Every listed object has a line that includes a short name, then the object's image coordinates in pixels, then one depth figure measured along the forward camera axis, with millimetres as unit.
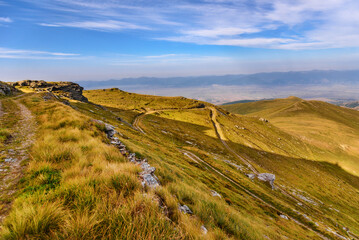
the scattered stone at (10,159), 7468
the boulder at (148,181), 6235
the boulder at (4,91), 44575
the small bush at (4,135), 9678
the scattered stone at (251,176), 43900
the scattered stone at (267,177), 43859
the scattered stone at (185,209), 5834
